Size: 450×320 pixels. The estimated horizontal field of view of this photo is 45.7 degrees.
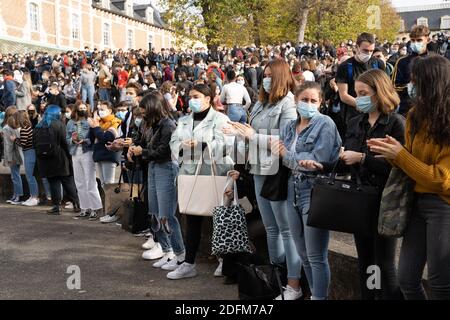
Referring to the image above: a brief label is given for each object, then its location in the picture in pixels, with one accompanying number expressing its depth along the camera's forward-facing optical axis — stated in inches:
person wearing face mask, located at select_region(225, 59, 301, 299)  188.1
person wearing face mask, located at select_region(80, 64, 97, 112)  729.0
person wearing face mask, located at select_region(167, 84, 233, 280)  216.4
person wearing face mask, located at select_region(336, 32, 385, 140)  242.7
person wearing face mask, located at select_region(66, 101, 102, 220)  347.3
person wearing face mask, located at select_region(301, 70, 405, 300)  147.3
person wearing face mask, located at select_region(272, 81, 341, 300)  167.5
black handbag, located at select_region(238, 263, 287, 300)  186.9
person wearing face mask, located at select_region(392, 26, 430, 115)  229.6
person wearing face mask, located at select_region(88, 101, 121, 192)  335.6
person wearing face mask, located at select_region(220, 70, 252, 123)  442.9
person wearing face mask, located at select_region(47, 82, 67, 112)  462.6
